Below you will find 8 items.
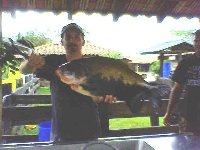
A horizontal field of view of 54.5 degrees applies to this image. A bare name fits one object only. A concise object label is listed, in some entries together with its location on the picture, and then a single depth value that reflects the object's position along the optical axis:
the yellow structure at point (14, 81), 7.52
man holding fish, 1.79
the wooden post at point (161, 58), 9.72
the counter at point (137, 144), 1.47
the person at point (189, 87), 2.47
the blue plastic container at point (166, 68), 13.61
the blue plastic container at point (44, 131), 2.76
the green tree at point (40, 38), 30.10
